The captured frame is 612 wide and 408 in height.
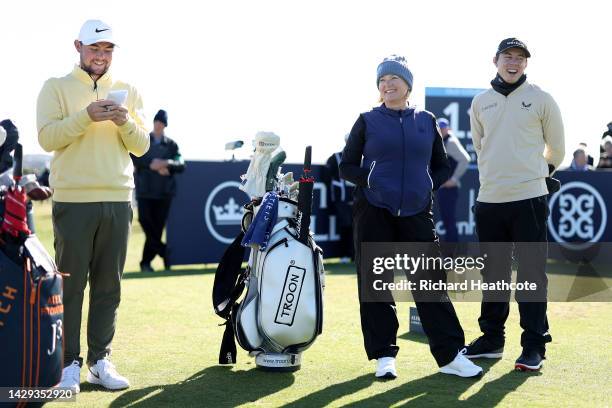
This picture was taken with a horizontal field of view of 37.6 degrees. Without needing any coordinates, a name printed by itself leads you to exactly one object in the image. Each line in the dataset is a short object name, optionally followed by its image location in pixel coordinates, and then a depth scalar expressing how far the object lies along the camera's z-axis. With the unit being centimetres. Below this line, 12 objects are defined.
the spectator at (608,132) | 1335
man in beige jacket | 576
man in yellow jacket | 499
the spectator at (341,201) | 1296
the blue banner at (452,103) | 1393
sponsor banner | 1243
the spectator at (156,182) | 1189
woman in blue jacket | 529
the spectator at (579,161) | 1420
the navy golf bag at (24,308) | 402
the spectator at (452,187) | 1184
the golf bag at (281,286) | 545
